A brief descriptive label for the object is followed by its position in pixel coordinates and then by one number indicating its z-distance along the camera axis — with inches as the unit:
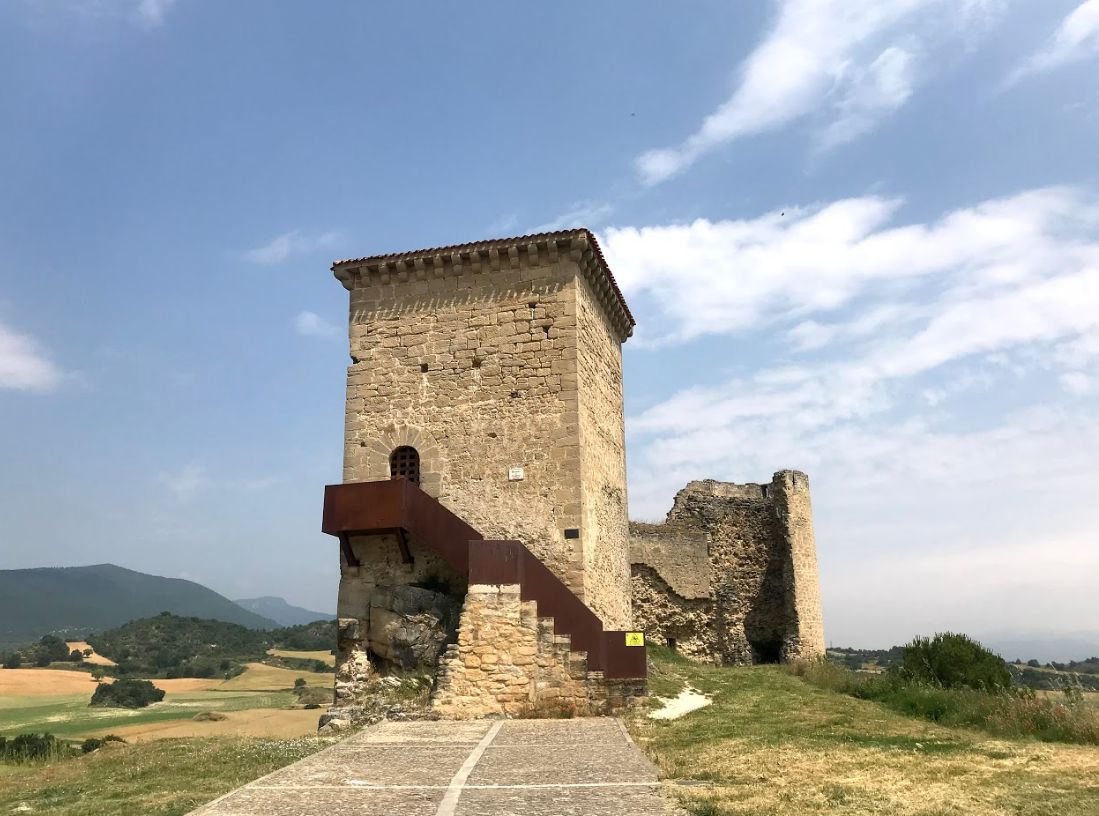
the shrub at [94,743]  506.4
